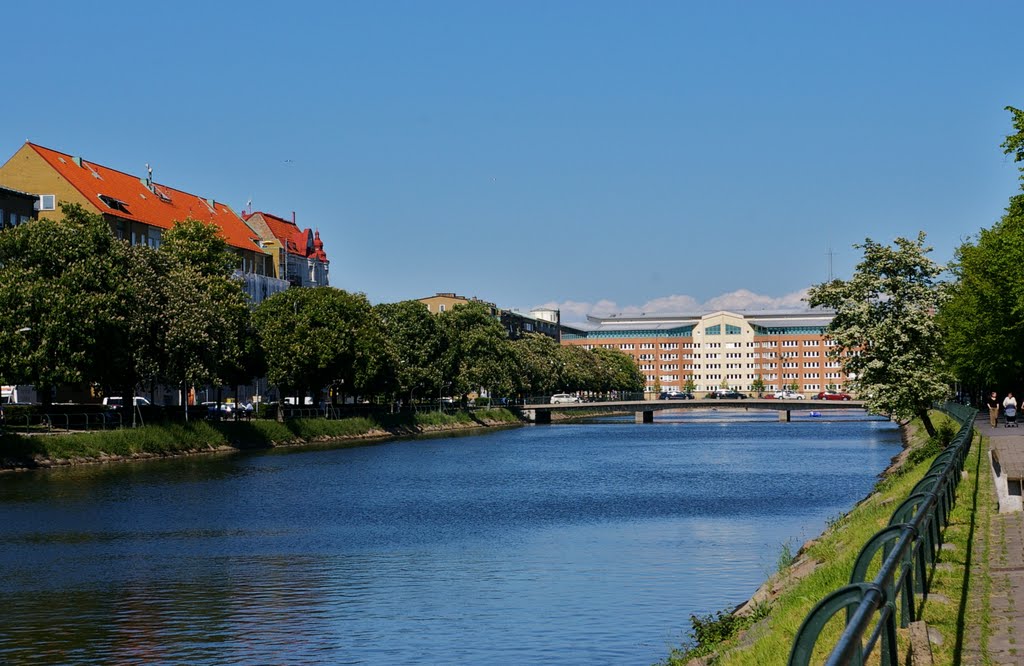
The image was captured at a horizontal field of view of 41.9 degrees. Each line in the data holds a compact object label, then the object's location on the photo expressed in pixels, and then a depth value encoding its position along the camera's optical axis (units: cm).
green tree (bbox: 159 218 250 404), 8588
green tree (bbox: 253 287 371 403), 10844
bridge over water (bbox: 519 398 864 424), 17325
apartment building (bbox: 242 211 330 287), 17162
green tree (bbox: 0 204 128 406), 7575
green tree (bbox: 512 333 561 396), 18284
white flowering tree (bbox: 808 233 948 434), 6109
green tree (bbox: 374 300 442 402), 14100
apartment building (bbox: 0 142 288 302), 12269
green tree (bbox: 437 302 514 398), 15171
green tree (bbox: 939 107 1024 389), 7731
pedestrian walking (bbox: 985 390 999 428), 7431
